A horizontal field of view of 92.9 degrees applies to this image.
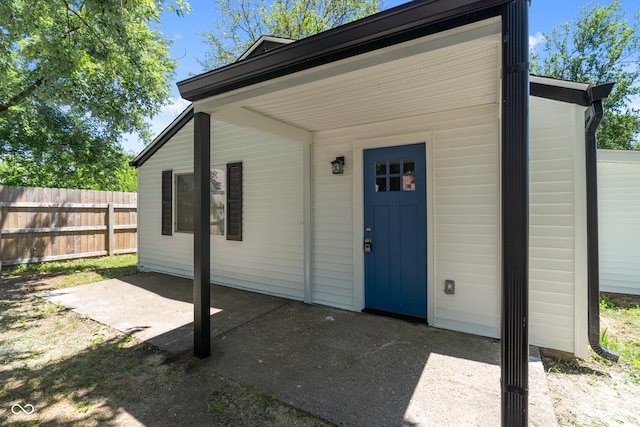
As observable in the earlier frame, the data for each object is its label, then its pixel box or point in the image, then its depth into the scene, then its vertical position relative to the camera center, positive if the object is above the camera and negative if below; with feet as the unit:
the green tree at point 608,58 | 42.93 +23.14
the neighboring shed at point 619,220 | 16.17 -0.34
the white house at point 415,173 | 5.34 +1.51
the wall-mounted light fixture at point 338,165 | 13.60 +2.25
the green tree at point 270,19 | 35.81 +24.11
